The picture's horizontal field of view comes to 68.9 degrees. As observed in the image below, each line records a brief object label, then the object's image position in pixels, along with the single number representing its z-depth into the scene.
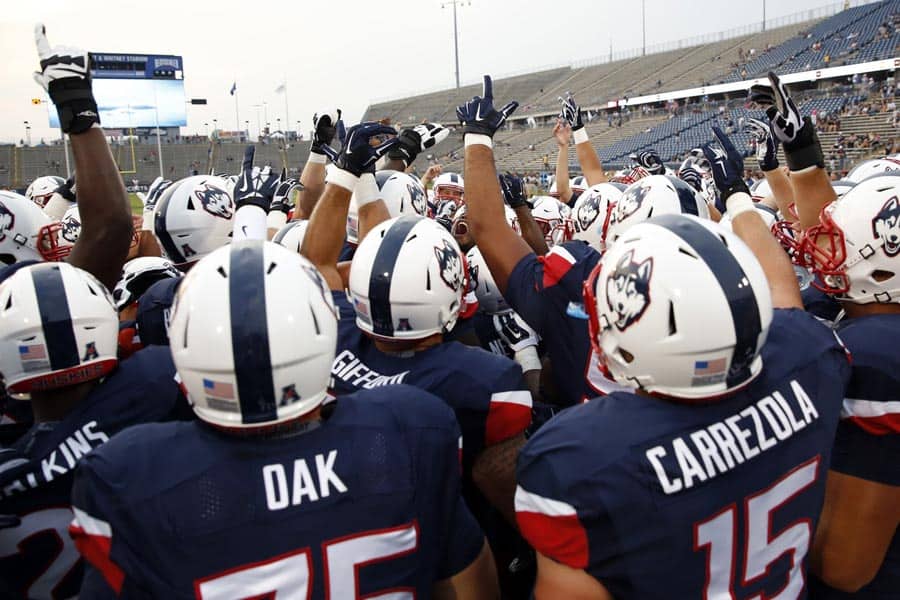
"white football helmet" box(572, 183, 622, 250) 4.05
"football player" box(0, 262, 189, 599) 2.11
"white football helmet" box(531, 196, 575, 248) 6.40
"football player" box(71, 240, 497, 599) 1.61
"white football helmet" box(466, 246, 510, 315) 4.57
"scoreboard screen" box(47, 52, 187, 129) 40.53
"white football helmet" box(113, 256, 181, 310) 3.88
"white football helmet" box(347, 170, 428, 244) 4.92
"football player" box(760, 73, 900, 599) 2.18
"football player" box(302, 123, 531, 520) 2.51
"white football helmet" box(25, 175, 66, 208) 8.12
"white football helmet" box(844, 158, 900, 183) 4.76
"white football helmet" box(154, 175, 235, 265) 4.07
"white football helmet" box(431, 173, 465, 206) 8.45
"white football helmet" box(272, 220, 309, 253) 4.52
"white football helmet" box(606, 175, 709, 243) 3.43
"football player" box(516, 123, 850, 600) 1.67
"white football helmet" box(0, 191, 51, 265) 3.88
